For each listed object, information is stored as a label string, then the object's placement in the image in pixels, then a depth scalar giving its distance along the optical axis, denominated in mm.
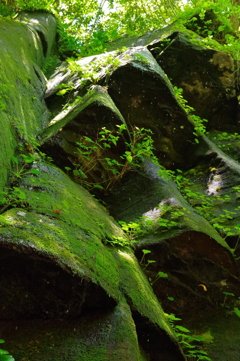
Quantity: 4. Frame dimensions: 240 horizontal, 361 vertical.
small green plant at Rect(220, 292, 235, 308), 4273
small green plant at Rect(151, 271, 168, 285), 4086
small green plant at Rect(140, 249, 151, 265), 3947
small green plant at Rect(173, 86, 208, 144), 6961
